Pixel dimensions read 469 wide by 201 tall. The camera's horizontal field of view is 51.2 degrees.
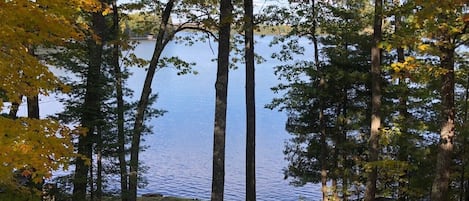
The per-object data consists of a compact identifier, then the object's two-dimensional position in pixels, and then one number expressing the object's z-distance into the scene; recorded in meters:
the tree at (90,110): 11.73
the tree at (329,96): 15.04
